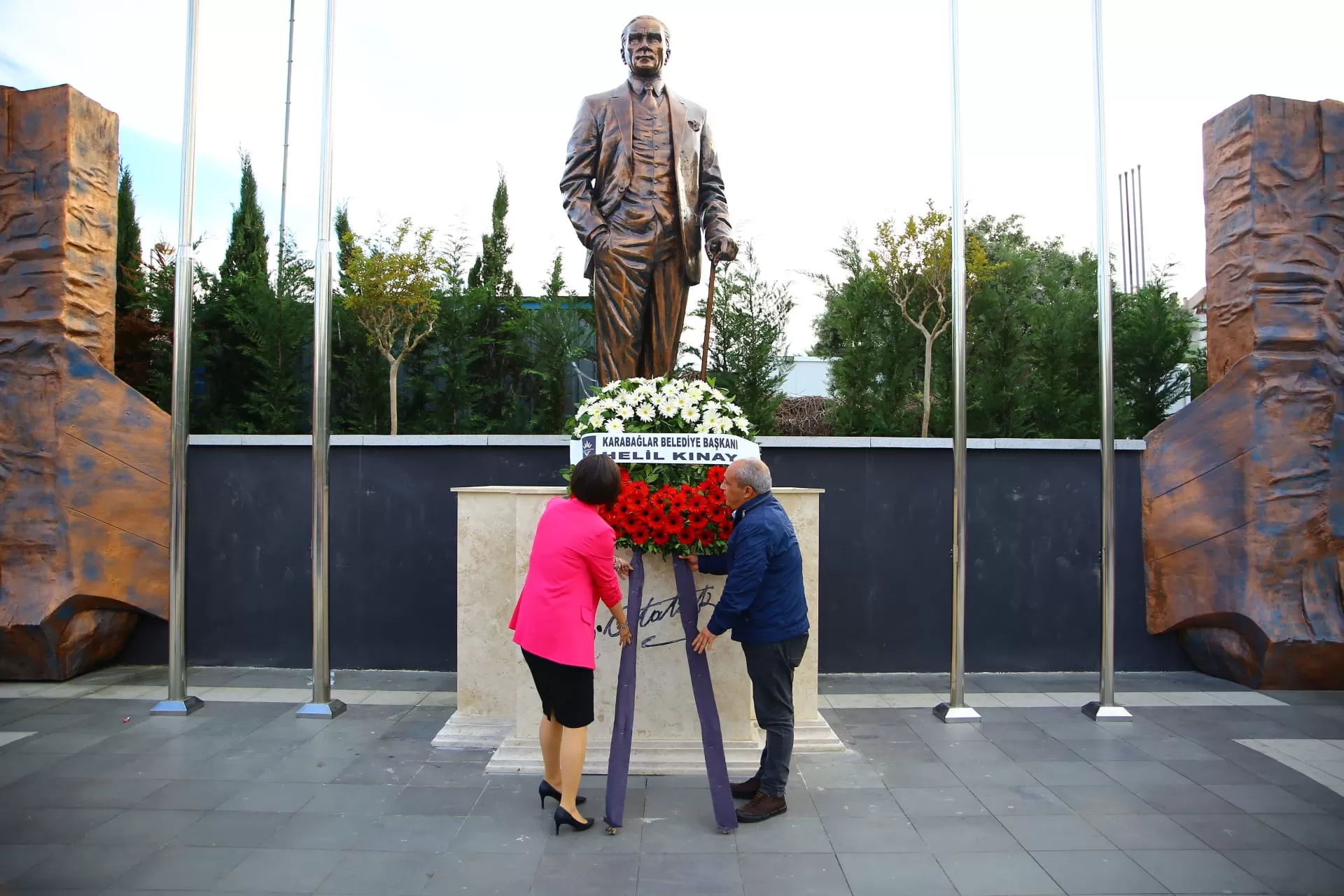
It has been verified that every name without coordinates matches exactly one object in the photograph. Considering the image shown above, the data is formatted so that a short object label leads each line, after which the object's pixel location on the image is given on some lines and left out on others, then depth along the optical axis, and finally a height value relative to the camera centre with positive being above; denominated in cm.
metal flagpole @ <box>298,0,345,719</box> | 516 +30
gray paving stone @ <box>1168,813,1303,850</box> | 341 -135
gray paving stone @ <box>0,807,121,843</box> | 338 -136
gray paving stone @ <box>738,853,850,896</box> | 301 -135
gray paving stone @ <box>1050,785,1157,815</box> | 375 -135
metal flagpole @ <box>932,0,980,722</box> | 516 +13
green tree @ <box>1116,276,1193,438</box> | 787 +105
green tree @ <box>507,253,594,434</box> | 809 +115
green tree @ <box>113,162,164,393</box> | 805 +124
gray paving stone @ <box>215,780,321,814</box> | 373 -136
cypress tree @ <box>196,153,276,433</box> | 801 +112
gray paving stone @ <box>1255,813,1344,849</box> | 343 -135
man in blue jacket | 348 -51
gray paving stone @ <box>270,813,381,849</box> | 337 -136
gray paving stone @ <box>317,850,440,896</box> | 301 -136
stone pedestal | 421 -95
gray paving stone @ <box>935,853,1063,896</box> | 302 -135
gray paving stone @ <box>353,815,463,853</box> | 335 -136
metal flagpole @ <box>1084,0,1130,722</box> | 520 +15
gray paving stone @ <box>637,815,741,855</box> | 333 -135
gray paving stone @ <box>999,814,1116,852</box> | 339 -135
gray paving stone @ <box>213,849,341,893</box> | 301 -136
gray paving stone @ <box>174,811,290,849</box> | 338 -136
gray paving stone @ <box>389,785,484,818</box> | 370 -136
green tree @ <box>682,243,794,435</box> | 829 +125
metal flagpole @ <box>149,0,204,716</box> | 518 +34
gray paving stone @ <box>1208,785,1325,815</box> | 378 -135
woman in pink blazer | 336 -48
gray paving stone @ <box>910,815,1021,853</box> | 337 -135
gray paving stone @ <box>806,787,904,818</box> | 370 -135
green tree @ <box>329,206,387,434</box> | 838 +89
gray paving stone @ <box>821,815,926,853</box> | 336 -135
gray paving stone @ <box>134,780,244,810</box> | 374 -136
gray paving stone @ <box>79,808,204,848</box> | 337 -136
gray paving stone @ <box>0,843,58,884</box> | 308 -135
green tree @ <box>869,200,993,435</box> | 845 +195
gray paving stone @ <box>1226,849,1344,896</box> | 305 -135
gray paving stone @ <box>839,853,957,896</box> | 302 -136
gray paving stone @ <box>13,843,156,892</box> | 300 -136
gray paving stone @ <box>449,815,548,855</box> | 333 -136
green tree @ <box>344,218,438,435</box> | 798 +152
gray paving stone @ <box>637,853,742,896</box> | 300 -135
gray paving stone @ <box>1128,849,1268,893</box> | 304 -135
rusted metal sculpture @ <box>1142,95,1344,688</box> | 582 +37
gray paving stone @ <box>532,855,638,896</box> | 300 -135
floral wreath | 383 +0
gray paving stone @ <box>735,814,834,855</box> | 334 -135
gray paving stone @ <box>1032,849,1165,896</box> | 303 -135
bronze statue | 500 +150
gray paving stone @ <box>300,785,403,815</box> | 372 -137
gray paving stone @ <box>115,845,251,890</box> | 301 -136
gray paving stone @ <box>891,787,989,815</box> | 374 -135
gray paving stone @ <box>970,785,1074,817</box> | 374 -135
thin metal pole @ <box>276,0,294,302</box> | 820 +221
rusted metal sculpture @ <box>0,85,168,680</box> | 589 +36
